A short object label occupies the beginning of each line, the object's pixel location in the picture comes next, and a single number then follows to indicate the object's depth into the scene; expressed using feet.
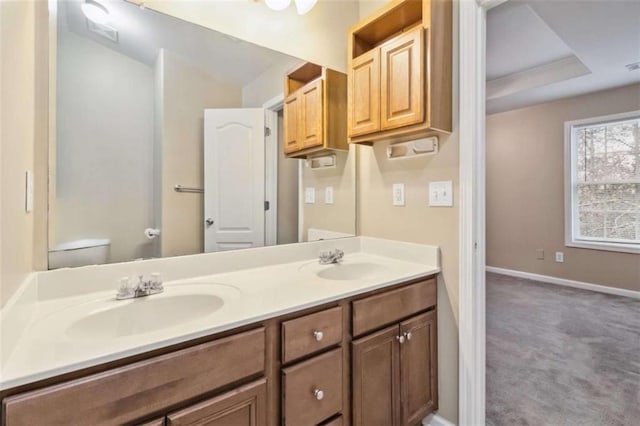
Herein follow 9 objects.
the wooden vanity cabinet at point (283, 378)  2.23
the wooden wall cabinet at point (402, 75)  4.55
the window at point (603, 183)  11.73
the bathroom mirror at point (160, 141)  3.67
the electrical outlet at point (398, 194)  5.61
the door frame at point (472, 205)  4.63
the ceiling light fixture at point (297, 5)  5.08
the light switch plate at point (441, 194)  4.90
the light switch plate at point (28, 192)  2.87
